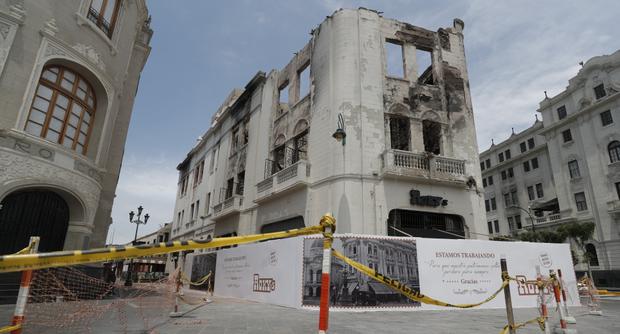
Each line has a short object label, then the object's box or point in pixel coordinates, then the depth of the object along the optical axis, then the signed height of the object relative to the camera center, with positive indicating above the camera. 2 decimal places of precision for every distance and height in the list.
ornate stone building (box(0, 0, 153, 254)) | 10.83 +5.28
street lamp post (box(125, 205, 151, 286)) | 26.73 +3.84
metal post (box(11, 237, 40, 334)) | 3.87 -0.41
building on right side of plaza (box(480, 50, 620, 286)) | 32.22 +12.40
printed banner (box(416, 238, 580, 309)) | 12.34 +0.25
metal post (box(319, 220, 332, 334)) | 4.30 -0.19
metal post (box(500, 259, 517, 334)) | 5.55 -0.43
